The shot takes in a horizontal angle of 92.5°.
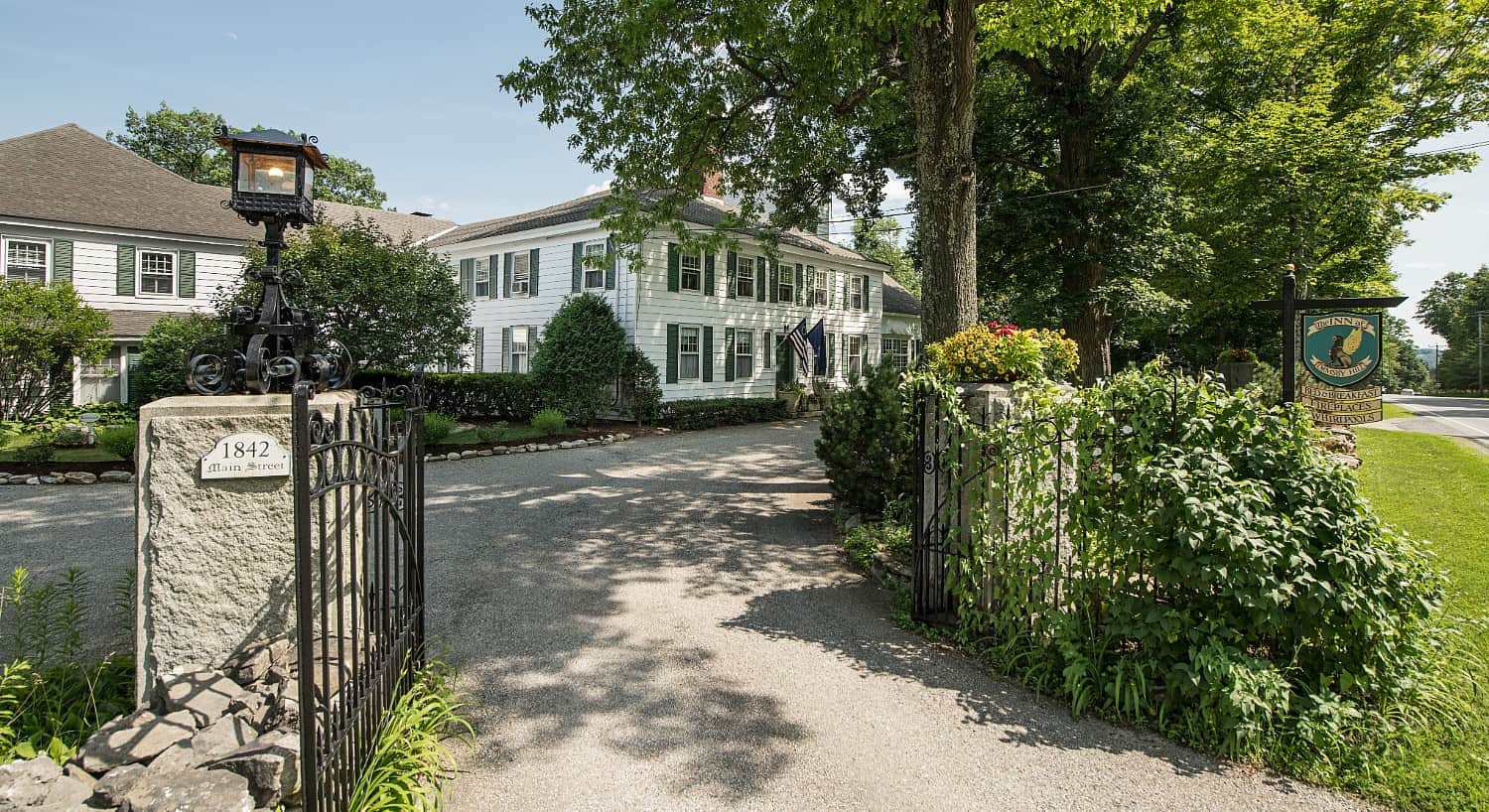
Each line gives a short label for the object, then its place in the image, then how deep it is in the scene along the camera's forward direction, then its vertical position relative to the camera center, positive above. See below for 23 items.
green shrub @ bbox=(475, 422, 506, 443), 13.62 -0.85
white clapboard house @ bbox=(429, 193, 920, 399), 18.00 +2.74
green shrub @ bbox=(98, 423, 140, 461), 10.56 -0.82
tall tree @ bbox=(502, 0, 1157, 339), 7.96 +4.52
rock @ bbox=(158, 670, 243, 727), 2.76 -1.23
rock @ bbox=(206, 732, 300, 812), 2.46 -1.32
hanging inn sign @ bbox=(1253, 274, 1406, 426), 5.41 +0.43
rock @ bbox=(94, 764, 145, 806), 2.30 -1.30
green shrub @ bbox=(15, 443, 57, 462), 10.27 -0.99
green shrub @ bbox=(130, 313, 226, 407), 13.63 +0.63
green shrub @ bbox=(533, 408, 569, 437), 14.27 -0.65
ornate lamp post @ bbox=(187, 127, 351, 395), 3.56 +0.92
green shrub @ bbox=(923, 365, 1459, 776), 3.25 -0.94
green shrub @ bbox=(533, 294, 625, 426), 16.50 +0.72
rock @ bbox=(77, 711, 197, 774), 2.51 -1.29
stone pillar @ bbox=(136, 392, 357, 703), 2.90 -0.65
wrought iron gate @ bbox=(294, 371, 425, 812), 2.24 -0.80
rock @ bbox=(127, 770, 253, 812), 2.24 -1.30
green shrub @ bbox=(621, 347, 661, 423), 17.20 +0.14
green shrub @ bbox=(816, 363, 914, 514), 7.00 -0.52
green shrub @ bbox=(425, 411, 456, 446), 12.81 -0.71
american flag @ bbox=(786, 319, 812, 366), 20.53 +1.42
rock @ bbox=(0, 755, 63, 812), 2.25 -1.30
